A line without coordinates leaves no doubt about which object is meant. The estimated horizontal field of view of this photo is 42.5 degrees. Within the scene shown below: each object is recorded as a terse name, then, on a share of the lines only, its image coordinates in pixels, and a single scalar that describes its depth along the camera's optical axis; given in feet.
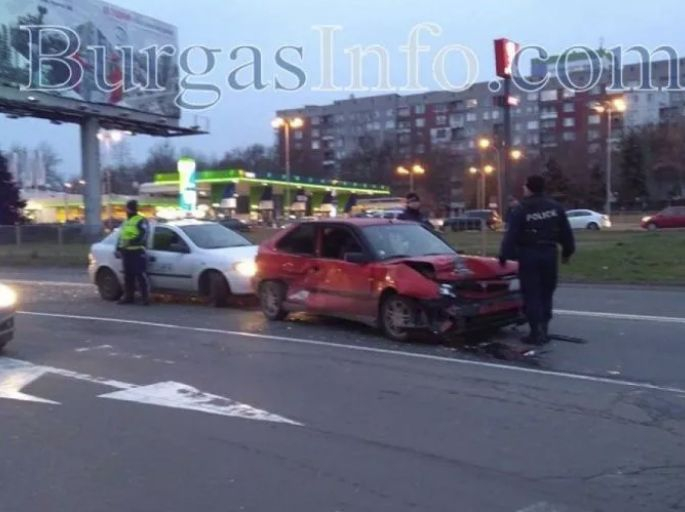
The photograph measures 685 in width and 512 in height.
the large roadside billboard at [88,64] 148.66
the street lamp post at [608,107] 186.60
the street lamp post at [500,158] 183.01
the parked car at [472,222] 165.17
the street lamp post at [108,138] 199.68
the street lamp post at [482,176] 277.23
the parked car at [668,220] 151.23
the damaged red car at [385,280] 31.86
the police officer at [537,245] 31.40
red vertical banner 59.82
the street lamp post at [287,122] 164.78
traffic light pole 58.79
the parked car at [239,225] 157.52
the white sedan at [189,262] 45.68
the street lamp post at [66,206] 247.97
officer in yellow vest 47.16
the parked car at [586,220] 162.61
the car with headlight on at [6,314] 30.89
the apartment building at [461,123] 345.51
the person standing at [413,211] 43.11
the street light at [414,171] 267.80
